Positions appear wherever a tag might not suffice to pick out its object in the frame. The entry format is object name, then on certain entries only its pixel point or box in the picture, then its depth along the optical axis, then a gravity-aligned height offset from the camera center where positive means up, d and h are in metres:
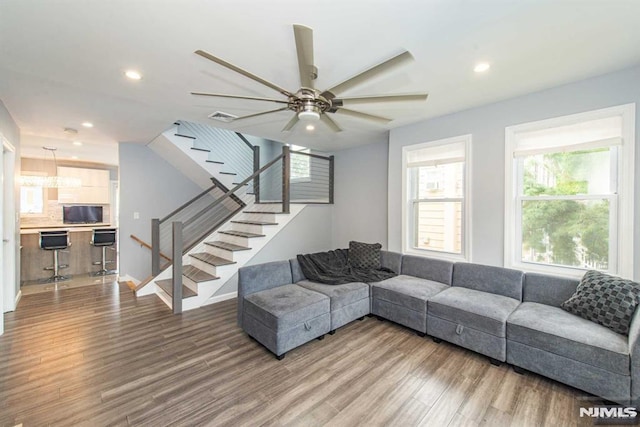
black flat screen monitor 6.45 -0.09
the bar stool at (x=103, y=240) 5.60 -0.63
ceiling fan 1.52 +0.89
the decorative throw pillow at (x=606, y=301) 2.11 -0.75
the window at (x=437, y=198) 3.63 +0.19
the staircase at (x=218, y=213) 4.07 -0.04
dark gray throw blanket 3.53 -0.86
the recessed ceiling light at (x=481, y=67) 2.34 +1.30
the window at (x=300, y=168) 5.95 +1.00
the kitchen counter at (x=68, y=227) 5.28 -0.37
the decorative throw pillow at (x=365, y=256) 4.07 -0.71
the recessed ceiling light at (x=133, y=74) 2.45 +1.28
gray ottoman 2.54 -1.08
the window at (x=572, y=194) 2.50 +0.20
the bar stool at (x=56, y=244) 5.00 -0.65
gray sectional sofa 1.99 -1.01
